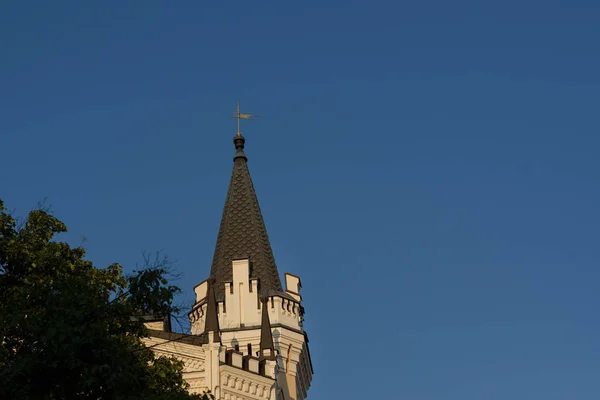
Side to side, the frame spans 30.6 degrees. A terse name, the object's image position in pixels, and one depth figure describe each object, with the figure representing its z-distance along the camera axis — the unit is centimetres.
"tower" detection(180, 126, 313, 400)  4383
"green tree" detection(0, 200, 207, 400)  2220
